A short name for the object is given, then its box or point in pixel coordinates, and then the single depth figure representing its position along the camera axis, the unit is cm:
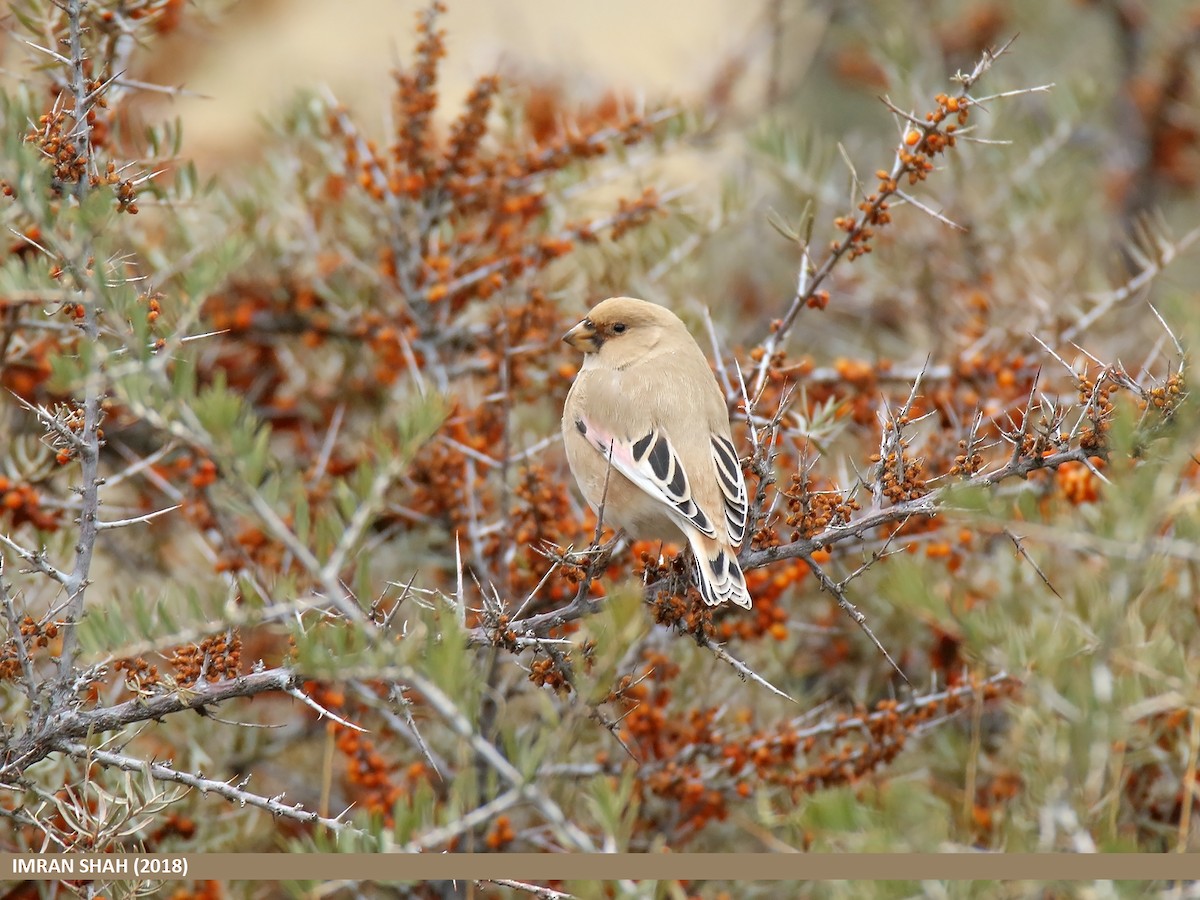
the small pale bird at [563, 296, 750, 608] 619
